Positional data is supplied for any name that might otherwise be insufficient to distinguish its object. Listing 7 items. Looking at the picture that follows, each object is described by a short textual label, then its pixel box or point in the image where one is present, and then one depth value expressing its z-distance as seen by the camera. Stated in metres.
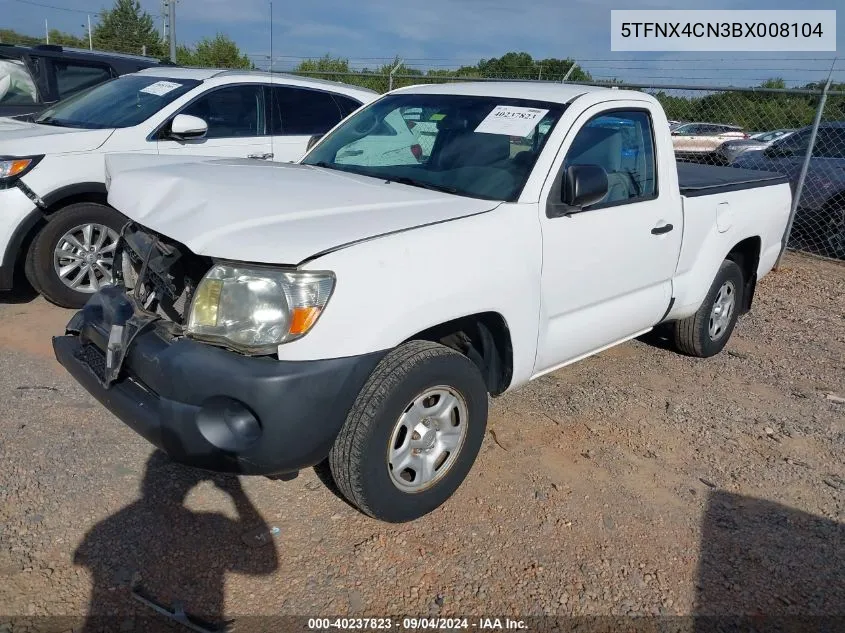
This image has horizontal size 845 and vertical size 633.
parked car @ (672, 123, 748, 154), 16.22
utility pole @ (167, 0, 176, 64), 12.45
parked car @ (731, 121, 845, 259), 8.32
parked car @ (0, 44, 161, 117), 6.91
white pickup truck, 2.44
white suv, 4.79
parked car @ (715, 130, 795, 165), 12.97
